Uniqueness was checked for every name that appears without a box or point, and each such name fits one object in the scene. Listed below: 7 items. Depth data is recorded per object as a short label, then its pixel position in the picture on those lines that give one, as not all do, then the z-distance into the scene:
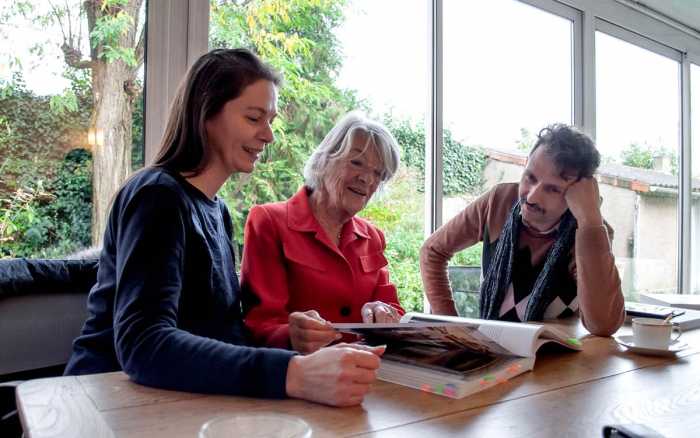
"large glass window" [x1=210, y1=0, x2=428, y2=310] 2.29
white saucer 1.18
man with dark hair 1.56
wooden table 0.71
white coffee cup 1.19
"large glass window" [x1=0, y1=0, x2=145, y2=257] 1.72
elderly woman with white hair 1.46
